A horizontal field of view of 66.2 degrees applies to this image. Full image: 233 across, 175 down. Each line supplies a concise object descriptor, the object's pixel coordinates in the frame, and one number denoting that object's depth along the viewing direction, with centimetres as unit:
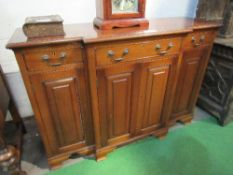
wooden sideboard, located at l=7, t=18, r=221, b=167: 100
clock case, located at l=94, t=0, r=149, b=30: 111
